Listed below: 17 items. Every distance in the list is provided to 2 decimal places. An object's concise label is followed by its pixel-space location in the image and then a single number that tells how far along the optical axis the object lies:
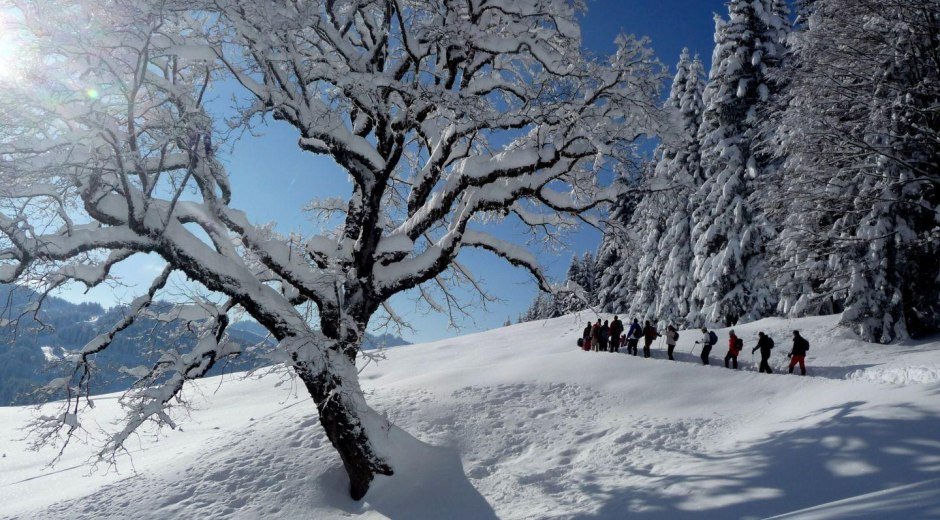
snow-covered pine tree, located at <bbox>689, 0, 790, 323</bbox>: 23.42
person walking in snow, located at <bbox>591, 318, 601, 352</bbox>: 20.09
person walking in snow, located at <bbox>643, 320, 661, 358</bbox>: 17.50
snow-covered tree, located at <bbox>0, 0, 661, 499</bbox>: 6.18
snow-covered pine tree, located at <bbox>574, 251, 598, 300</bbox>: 57.34
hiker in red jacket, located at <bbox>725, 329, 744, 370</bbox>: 14.98
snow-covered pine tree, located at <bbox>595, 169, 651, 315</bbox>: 39.31
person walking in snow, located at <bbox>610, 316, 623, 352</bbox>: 19.09
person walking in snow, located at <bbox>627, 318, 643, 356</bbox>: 18.11
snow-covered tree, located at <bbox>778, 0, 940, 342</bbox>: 13.89
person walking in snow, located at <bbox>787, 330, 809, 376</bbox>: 13.69
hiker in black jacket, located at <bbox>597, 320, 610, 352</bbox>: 19.95
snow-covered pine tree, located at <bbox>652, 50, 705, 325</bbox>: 28.16
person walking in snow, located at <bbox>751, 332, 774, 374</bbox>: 14.25
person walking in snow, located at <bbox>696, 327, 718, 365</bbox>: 15.98
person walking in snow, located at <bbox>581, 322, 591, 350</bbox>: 20.91
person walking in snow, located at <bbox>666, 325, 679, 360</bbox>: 16.89
